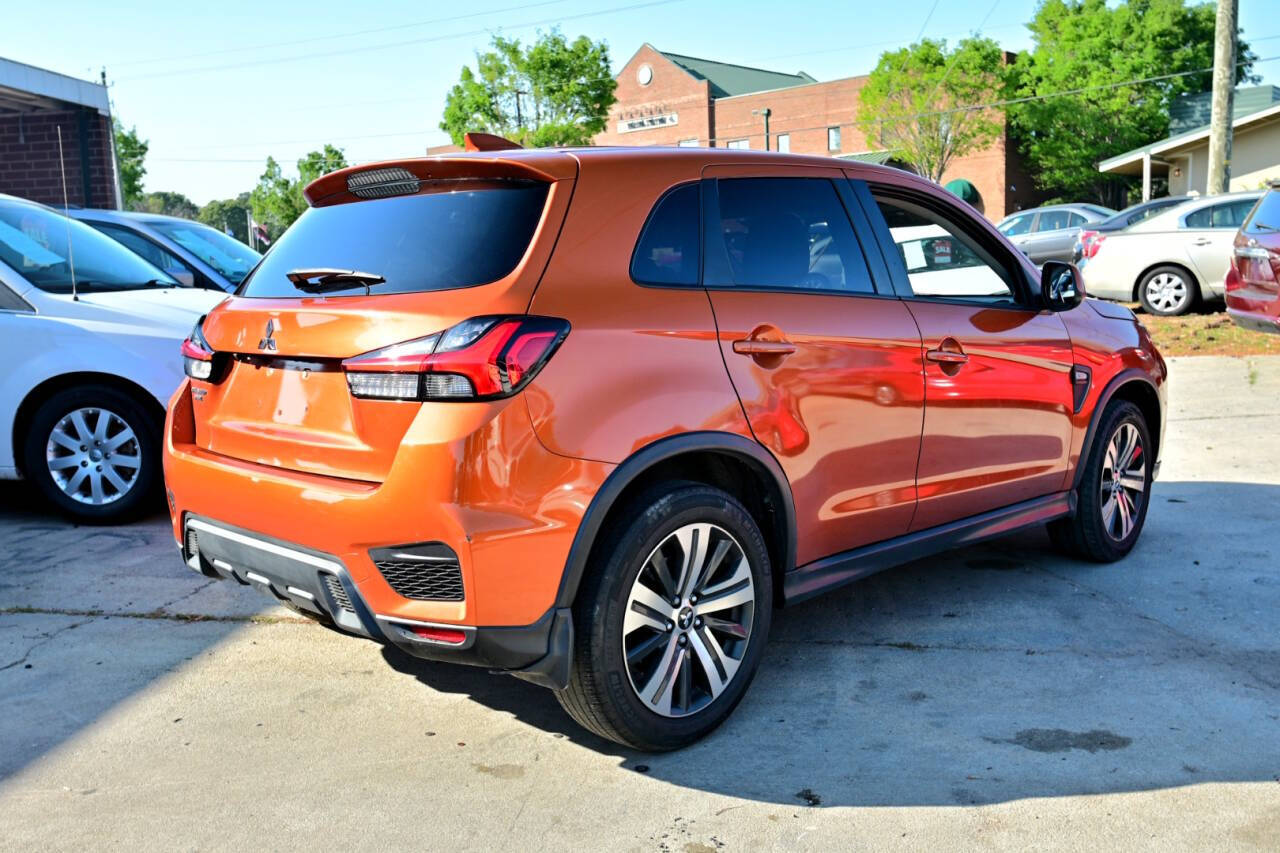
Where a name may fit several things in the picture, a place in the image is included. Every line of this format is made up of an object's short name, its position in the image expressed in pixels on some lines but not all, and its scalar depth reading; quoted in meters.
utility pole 18.00
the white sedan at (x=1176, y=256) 14.31
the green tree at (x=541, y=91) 49.12
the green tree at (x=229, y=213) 117.88
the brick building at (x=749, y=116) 53.00
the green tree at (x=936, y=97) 47.06
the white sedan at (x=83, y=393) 5.96
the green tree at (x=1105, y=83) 46.88
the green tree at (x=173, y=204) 102.38
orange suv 2.96
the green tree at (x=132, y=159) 56.88
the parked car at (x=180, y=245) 9.44
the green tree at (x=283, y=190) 71.69
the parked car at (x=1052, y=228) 20.39
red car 9.35
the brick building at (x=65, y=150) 13.88
